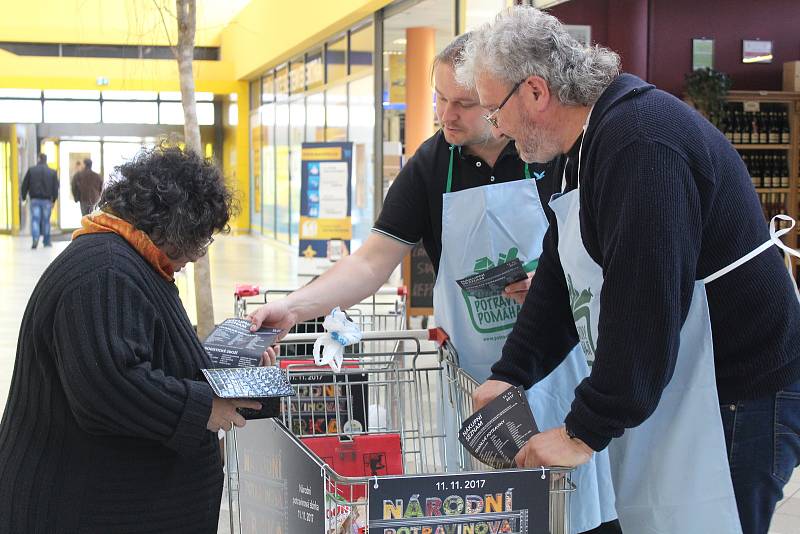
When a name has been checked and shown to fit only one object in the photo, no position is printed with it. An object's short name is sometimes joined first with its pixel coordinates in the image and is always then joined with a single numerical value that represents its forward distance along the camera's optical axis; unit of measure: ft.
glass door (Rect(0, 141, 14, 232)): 79.51
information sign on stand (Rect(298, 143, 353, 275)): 32.76
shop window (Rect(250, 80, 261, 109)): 76.90
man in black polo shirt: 8.84
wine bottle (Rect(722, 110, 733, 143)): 32.58
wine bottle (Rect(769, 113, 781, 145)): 33.17
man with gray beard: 5.55
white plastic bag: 8.11
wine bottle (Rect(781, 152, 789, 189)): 33.63
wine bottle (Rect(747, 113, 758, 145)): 32.91
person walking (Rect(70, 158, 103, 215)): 61.08
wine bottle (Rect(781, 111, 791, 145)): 33.30
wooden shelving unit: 32.96
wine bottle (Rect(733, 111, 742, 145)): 32.68
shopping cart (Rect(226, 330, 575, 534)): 5.41
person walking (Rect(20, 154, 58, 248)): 65.00
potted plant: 30.32
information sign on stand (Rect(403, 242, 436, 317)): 27.35
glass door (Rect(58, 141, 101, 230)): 82.12
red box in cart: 8.45
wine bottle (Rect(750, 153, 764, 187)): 33.50
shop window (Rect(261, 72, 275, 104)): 70.13
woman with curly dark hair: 6.32
